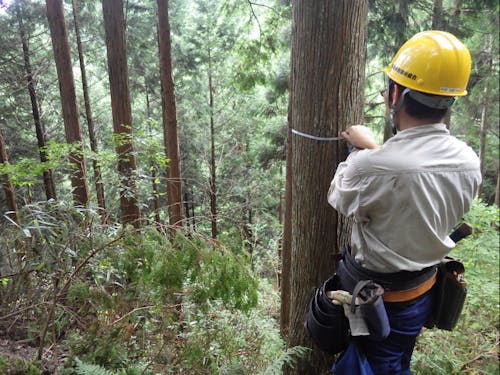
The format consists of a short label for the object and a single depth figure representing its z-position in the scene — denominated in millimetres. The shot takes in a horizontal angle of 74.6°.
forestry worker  1646
